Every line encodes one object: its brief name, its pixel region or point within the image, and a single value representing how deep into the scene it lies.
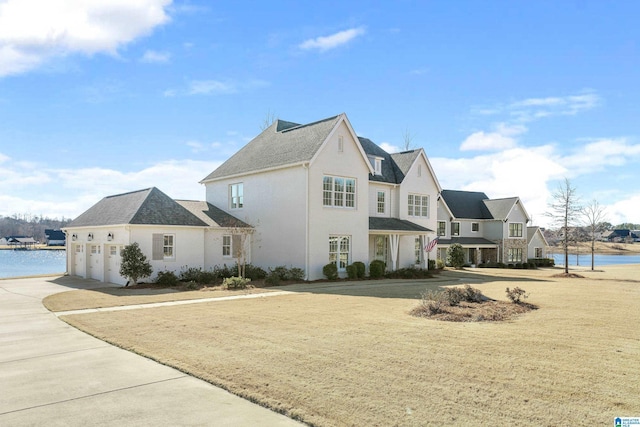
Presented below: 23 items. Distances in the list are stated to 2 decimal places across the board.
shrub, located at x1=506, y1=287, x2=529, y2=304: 15.73
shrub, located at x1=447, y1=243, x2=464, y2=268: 43.91
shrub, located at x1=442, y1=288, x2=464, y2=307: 14.92
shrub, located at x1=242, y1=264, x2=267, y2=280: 26.81
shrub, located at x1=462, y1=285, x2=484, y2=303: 15.77
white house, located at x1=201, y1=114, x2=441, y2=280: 26.64
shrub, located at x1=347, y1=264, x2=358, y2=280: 27.73
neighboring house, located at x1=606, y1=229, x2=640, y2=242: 123.16
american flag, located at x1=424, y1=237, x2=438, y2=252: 35.03
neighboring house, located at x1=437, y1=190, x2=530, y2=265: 50.78
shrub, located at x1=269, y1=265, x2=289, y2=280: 26.14
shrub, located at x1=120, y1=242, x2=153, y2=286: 23.81
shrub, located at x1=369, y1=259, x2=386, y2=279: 28.78
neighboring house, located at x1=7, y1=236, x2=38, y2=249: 120.06
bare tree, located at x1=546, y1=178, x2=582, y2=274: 39.41
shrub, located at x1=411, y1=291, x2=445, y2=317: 13.61
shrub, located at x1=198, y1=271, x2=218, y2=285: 25.19
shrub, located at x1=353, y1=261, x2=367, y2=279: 28.11
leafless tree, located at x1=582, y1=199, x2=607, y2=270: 47.69
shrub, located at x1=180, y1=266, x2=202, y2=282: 25.30
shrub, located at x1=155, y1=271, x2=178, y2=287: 24.00
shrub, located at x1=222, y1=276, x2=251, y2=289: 22.31
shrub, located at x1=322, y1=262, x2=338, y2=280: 26.50
